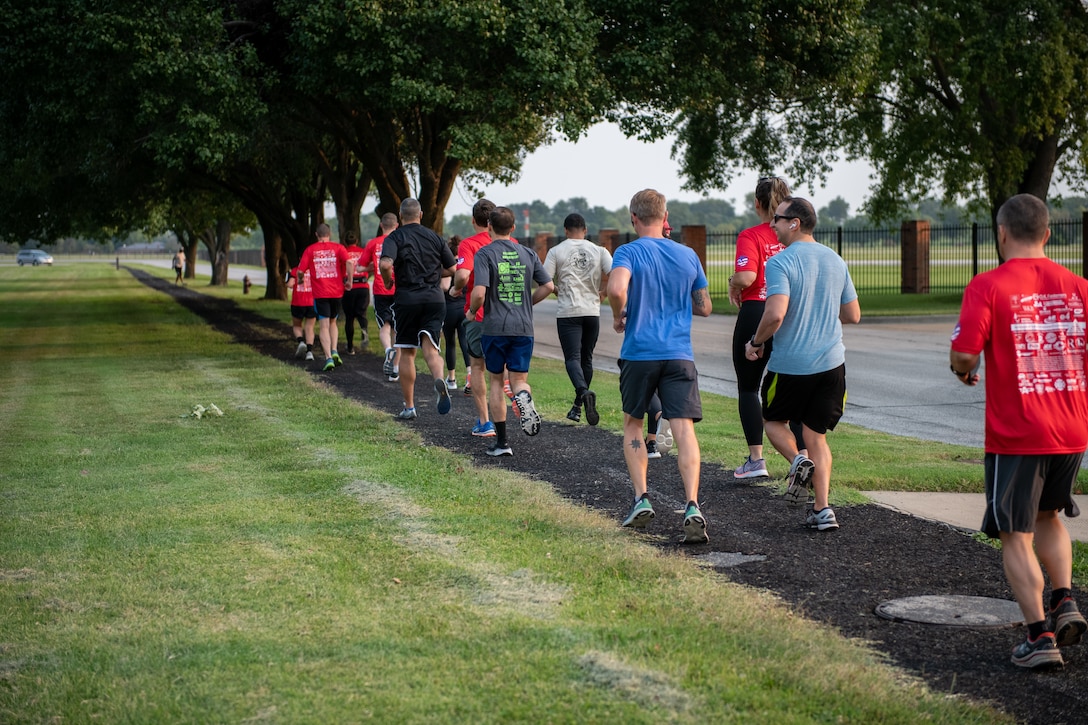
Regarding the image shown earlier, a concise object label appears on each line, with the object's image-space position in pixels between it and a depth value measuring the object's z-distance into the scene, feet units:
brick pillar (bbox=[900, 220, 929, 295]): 120.67
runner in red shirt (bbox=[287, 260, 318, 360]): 57.26
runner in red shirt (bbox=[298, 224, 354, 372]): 53.72
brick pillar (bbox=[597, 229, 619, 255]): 155.74
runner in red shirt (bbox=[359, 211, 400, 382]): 45.96
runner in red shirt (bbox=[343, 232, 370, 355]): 56.59
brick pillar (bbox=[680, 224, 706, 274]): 124.57
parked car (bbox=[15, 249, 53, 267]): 382.44
